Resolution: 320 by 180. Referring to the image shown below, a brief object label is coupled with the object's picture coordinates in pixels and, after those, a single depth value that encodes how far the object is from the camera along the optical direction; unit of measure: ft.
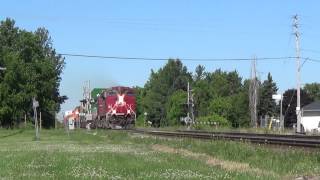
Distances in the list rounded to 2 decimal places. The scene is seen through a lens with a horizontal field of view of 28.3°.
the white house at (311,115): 316.60
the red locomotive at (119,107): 227.81
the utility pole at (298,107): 213.87
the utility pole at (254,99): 333.21
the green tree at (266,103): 523.70
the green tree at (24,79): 302.66
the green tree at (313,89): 643.74
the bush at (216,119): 437.09
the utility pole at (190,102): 382.32
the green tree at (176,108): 519.60
